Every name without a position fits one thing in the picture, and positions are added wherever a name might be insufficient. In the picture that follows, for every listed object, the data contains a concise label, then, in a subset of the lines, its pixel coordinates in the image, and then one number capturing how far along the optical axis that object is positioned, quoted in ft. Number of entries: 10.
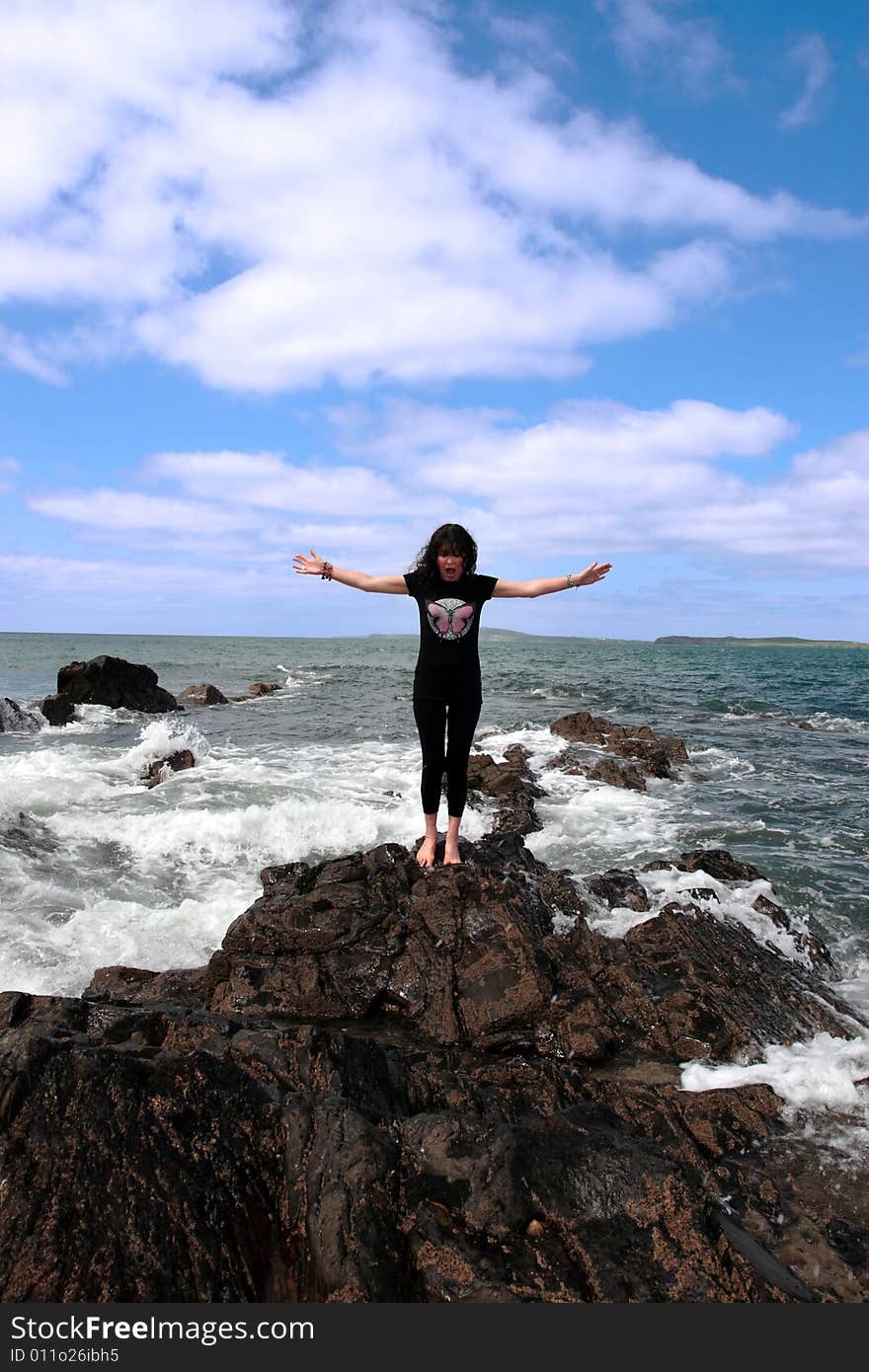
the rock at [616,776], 47.22
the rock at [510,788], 35.73
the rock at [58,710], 78.33
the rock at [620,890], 23.76
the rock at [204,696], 99.76
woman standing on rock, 19.29
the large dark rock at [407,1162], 8.45
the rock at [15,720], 73.51
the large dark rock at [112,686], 85.10
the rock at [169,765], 46.85
